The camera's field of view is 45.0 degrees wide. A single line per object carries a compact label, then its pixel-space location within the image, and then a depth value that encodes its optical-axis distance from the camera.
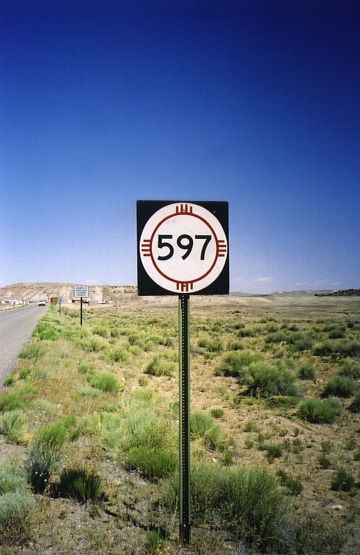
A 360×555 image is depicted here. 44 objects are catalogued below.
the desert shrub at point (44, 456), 4.84
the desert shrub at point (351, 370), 14.47
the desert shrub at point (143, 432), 6.47
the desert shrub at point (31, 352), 15.75
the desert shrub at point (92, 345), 20.59
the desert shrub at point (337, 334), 27.47
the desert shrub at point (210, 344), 22.14
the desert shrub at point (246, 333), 30.59
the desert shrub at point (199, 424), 7.89
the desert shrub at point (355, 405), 10.72
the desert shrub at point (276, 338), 25.67
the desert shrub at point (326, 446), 7.67
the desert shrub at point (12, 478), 4.42
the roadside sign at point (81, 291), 29.39
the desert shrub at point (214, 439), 7.56
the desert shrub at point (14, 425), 6.52
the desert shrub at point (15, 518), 3.72
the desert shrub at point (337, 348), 19.65
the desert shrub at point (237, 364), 15.01
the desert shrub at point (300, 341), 21.90
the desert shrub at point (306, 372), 14.62
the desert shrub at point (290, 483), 5.80
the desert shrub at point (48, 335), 22.20
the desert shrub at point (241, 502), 4.14
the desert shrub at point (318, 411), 9.80
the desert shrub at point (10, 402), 8.20
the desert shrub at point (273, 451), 7.35
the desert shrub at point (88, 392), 10.07
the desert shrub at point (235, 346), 22.73
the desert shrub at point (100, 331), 29.17
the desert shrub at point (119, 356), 18.26
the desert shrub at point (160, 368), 15.60
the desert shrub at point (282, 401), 11.21
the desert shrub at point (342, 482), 6.04
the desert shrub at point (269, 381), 12.30
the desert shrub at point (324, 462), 6.95
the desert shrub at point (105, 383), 11.35
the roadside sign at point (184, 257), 3.45
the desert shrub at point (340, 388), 12.12
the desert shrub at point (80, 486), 4.66
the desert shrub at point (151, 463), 5.52
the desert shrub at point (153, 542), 3.62
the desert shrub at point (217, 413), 9.93
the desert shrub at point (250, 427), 8.87
